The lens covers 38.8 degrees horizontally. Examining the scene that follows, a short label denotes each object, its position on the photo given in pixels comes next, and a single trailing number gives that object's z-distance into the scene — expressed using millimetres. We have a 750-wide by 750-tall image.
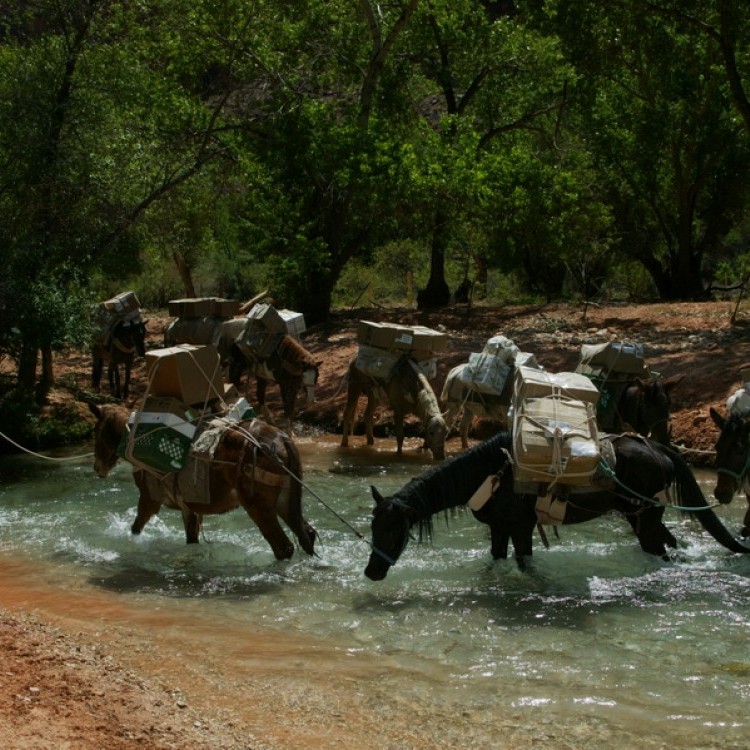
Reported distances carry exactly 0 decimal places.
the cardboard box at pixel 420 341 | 16172
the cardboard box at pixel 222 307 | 18406
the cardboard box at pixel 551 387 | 9414
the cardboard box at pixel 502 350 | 14883
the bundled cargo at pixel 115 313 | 21031
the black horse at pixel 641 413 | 13211
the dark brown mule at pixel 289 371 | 16938
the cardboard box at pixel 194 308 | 18453
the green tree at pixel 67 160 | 16438
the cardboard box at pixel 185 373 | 9906
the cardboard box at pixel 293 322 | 17359
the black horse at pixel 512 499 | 9031
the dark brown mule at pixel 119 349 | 21219
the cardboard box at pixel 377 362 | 16297
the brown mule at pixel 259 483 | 9523
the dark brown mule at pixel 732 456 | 10062
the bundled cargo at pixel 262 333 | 17031
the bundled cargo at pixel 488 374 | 14680
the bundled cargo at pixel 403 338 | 16188
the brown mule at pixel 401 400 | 15031
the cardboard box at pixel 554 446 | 8773
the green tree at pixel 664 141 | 22938
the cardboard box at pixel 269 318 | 17031
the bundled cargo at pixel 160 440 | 9641
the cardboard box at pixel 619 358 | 13266
